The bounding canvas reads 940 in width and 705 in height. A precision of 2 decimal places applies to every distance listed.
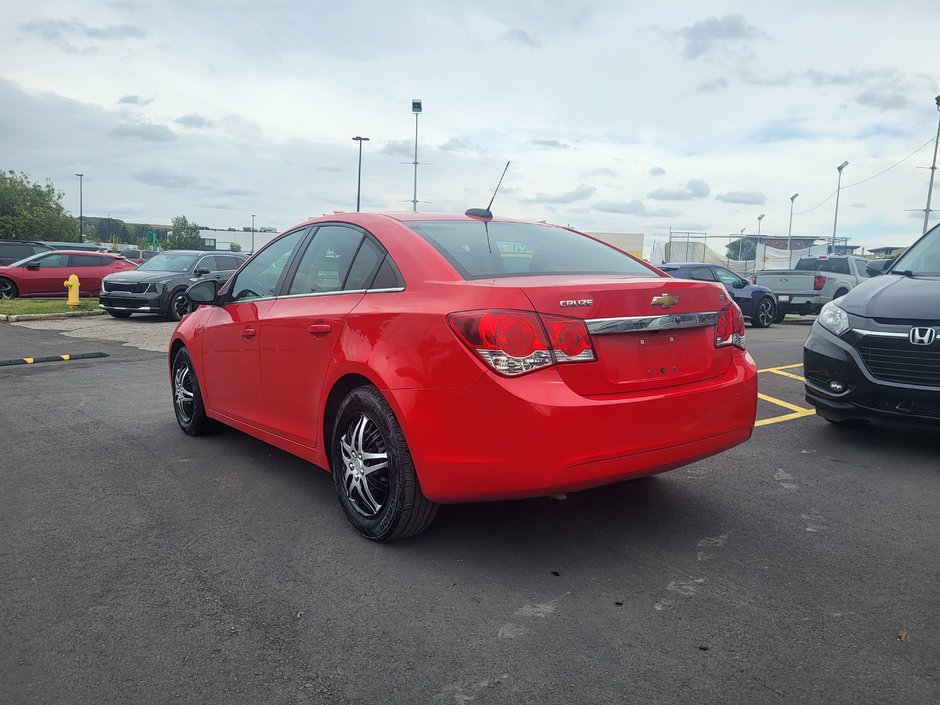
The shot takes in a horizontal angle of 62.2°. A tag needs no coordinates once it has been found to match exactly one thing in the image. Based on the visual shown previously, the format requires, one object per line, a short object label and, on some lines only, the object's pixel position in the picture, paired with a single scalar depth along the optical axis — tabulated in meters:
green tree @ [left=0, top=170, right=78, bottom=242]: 54.94
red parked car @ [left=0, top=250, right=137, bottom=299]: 21.30
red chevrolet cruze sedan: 3.10
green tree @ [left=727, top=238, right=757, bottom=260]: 45.56
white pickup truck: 19.38
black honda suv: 4.95
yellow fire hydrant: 18.27
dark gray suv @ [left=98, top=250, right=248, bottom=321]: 16.77
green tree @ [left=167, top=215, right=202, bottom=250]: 82.88
